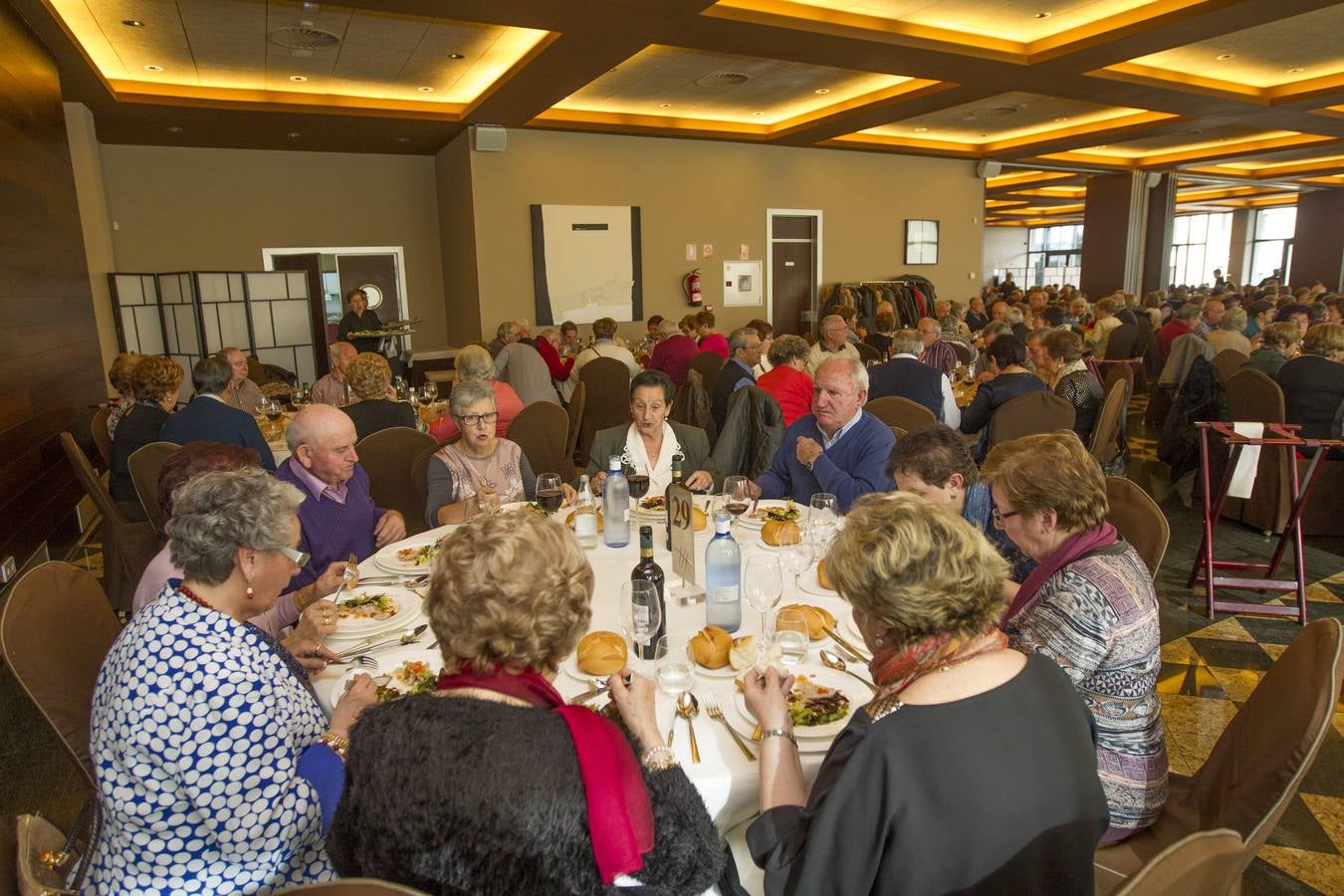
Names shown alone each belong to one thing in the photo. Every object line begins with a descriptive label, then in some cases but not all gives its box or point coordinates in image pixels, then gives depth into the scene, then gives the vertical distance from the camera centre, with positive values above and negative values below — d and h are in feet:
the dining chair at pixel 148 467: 12.53 -2.55
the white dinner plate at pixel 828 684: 5.25 -2.84
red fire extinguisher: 35.40 +0.05
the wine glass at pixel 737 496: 9.36 -2.39
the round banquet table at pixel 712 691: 4.95 -2.85
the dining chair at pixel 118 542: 12.64 -3.88
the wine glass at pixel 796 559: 7.35 -2.47
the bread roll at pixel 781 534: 8.16 -2.48
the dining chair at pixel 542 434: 14.25 -2.49
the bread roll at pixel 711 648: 6.09 -2.67
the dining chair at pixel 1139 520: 8.16 -2.45
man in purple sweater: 9.22 -2.22
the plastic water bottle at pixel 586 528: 8.96 -2.59
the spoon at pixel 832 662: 6.14 -2.83
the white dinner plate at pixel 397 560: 8.36 -2.77
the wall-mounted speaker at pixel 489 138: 29.71 +5.56
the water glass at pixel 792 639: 6.12 -2.62
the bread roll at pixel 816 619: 6.55 -2.68
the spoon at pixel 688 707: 5.55 -2.84
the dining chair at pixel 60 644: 5.87 -2.62
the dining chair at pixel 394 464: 12.75 -2.64
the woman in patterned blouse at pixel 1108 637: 5.56 -2.44
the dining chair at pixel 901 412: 14.48 -2.29
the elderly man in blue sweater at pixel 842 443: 10.89 -2.17
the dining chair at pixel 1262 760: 4.54 -2.84
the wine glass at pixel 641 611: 5.94 -2.34
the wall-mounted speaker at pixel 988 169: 41.93 +5.75
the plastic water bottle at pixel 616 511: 8.84 -2.39
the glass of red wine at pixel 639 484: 9.34 -2.22
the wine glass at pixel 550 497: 9.00 -2.24
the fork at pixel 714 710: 5.50 -2.85
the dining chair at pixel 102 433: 16.06 -2.61
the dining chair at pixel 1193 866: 3.17 -2.29
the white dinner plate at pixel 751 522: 9.39 -2.69
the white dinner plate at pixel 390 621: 6.83 -2.77
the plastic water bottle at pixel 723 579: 6.70 -2.37
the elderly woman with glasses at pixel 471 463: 10.86 -2.31
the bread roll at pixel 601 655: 5.92 -2.63
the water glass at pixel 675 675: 5.74 -2.69
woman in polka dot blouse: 4.57 -2.62
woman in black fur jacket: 3.69 -2.21
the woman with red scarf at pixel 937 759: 4.09 -2.42
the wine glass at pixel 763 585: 6.21 -2.25
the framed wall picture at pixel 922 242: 41.06 +2.05
